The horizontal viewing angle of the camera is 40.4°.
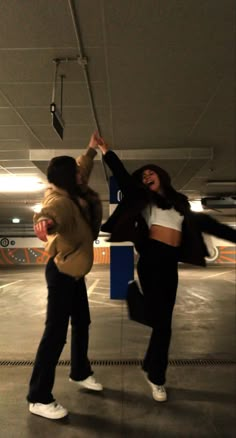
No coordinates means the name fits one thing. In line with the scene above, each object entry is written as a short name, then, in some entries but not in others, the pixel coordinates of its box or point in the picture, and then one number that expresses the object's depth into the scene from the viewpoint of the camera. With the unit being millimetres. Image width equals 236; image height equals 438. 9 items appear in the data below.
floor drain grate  2861
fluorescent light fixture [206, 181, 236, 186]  8345
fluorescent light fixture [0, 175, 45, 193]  8094
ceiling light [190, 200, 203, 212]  11712
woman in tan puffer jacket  1907
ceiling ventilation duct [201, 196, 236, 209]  9984
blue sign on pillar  6430
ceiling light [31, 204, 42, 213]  12784
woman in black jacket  2135
